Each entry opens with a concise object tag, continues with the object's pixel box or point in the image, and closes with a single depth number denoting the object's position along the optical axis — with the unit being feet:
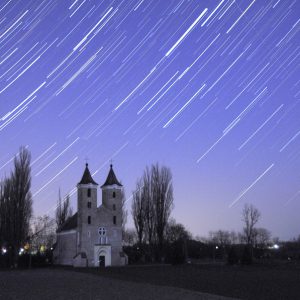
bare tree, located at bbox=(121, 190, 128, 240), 221.25
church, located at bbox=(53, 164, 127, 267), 194.80
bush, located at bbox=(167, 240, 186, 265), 169.78
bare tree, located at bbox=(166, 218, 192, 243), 294.25
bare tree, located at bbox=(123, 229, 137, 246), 344.53
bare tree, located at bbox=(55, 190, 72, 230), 241.14
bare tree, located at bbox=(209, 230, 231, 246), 410.37
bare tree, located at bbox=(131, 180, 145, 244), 199.31
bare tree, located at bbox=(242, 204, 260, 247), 269.44
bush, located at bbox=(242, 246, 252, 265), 166.98
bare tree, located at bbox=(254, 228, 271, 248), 421.18
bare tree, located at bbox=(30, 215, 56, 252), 261.85
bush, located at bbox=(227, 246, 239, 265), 172.14
